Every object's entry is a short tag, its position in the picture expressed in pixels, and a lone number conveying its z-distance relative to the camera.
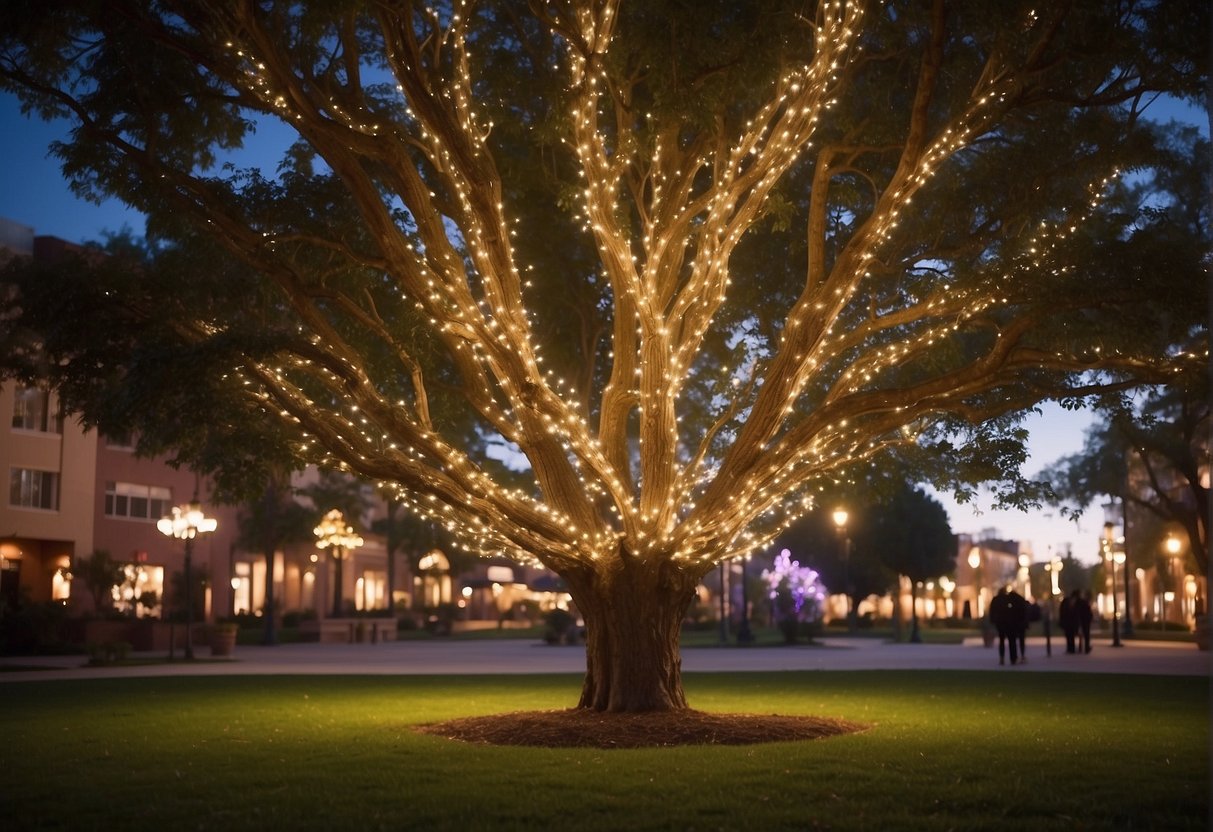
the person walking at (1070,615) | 31.45
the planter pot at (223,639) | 34.47
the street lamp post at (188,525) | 31.97
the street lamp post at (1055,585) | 32.28
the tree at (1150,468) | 35.28
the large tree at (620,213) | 12.16
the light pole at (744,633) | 42.81
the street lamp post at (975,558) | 50.29
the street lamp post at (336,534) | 43.88
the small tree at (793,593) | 42.99
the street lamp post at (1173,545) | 43.97
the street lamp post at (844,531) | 33.35
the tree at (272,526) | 44.31
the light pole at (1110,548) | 43.12
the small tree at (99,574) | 42.00
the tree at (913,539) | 60.12
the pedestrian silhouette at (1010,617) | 27.20
